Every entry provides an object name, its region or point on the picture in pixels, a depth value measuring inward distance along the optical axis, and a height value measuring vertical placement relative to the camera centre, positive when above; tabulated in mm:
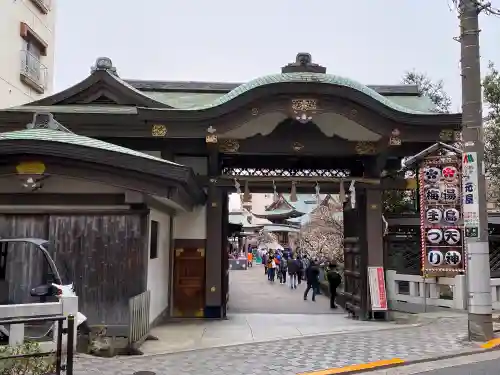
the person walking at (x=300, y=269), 25750 -1573
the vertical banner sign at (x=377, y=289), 13180 -1328
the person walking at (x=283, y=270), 28328 -1784
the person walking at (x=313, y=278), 19219 -1509
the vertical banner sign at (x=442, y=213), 12727 +669
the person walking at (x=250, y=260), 44188 -1890
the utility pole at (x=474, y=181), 9891 +1190
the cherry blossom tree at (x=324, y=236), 23328 +165
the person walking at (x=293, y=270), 24594 -1552
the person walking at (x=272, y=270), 29081 -1823
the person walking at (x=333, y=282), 16453 -1431
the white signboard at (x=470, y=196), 10008 +881
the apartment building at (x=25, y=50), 23094 +9542
